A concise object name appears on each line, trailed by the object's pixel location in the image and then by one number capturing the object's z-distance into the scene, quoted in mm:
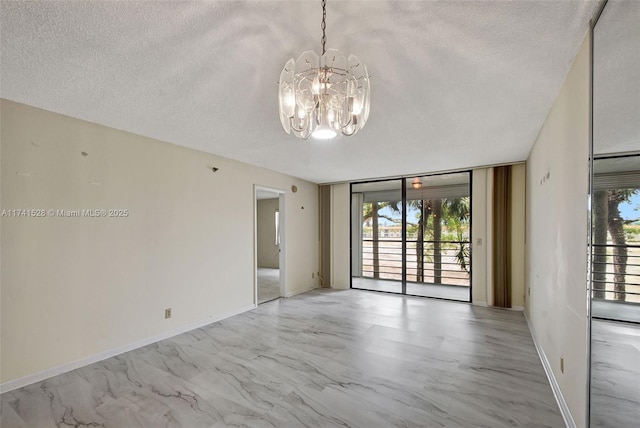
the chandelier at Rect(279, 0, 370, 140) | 1607
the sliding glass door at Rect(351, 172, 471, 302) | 5613
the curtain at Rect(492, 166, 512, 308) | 4500
